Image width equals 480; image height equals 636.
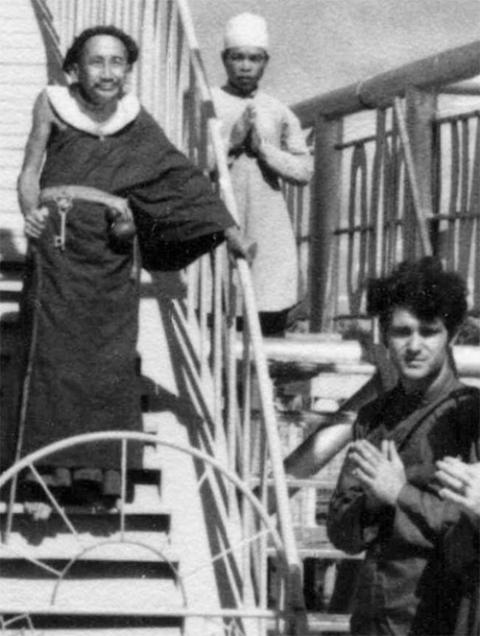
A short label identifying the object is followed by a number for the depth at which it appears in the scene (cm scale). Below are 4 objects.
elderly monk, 605
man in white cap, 729
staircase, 571
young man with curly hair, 440
